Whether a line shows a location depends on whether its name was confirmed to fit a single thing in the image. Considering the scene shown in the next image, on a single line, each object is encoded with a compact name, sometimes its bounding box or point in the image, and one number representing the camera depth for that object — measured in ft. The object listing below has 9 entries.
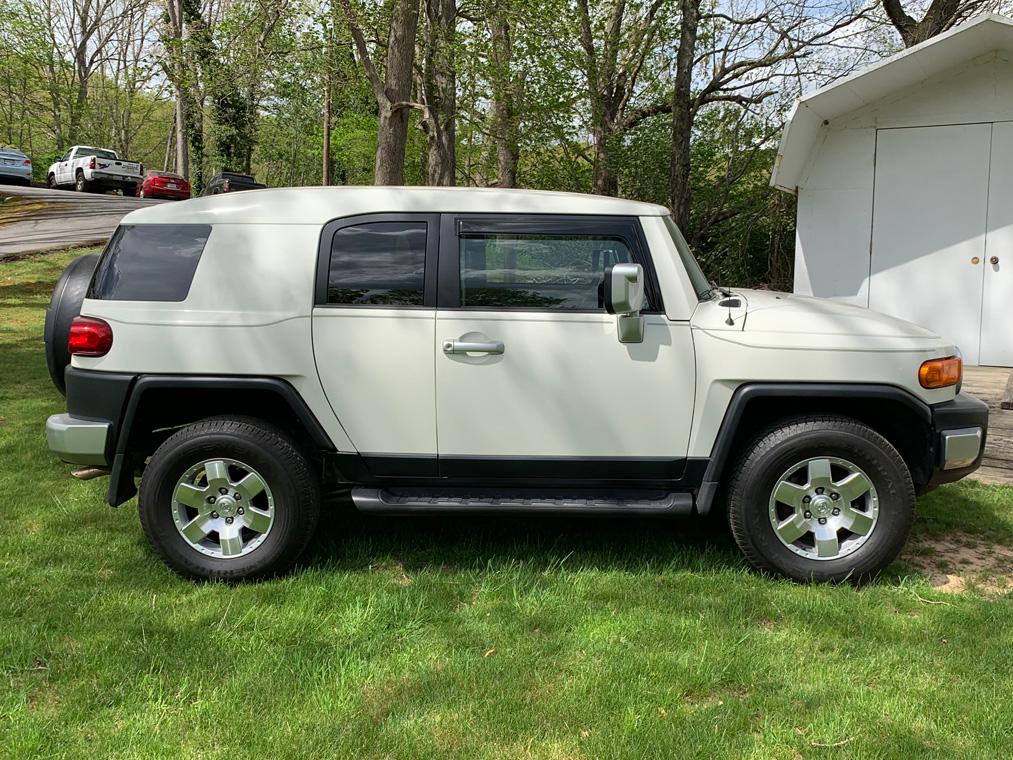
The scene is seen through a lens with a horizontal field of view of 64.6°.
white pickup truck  101.65
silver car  105.91
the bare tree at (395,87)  39.17
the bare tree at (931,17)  42.80
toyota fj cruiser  12.80
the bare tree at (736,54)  44.47
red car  97.71
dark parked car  84.76
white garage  27.48
